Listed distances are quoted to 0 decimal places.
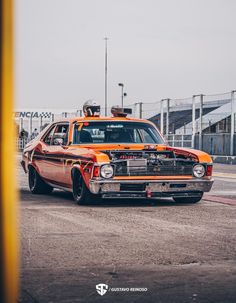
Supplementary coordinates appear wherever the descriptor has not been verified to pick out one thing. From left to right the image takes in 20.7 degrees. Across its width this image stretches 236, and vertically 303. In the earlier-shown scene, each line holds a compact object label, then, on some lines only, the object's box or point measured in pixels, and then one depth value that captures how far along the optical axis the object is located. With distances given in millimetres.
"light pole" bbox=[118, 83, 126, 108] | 54762
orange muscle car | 10062
